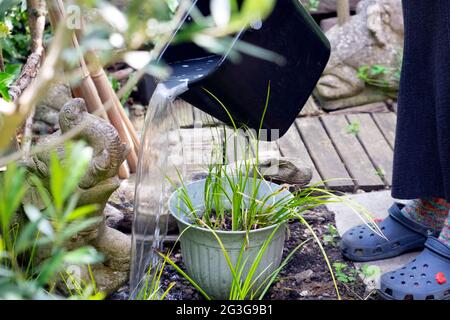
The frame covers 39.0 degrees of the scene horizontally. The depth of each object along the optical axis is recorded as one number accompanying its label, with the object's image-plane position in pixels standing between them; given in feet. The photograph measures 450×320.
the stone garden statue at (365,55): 10.99
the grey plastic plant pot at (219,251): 5.56
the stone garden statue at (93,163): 5.37
